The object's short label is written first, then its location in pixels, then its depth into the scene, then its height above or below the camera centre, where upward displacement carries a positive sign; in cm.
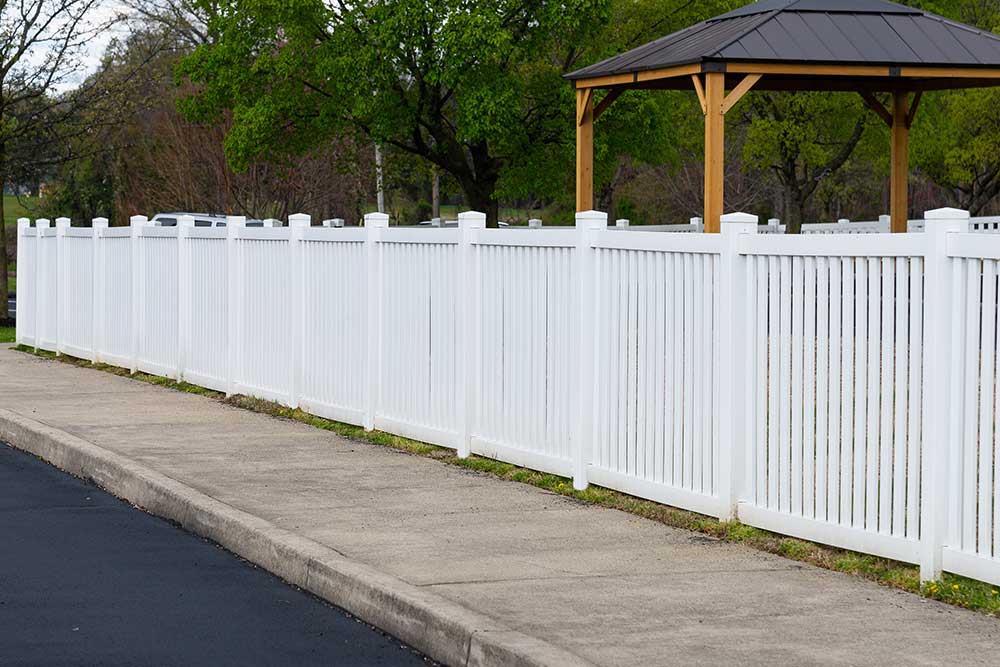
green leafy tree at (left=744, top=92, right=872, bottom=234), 3588 +213
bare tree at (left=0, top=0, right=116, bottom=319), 2753 +229
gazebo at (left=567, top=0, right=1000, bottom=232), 1900 +204
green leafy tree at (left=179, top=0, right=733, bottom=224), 3102 +299
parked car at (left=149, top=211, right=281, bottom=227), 3584 +16
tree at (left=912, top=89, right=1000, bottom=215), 3838 +227
